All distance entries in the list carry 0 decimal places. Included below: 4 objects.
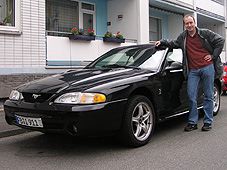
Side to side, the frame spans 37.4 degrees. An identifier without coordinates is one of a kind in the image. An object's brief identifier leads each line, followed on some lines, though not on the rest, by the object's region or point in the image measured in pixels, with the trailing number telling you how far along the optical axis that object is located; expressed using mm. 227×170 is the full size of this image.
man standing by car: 5566
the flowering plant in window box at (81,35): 9883
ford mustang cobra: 4051
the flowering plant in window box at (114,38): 11109
